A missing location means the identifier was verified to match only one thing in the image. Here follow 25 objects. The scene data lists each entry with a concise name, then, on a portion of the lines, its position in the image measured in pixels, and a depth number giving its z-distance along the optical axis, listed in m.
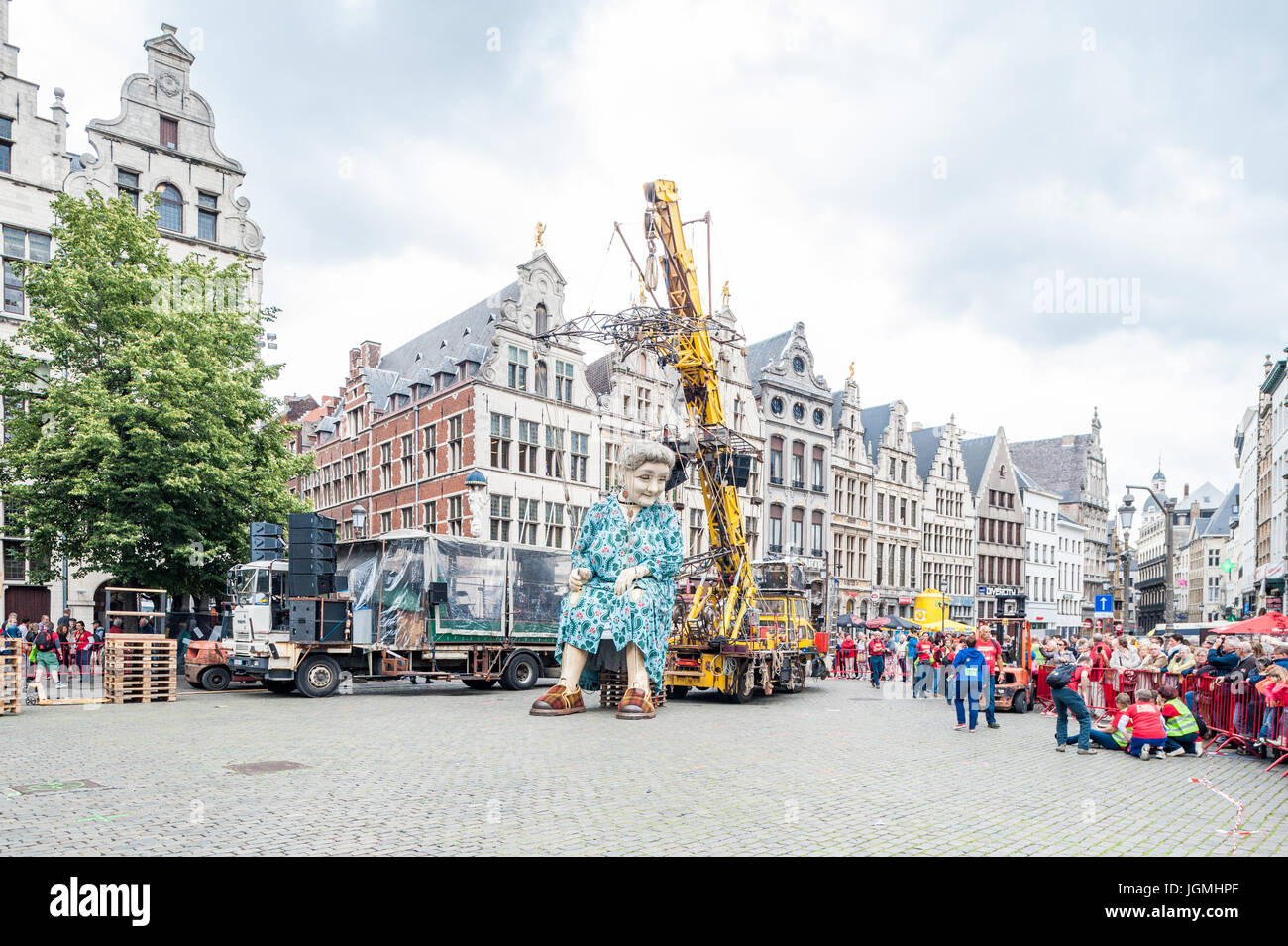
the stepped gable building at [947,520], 64.38
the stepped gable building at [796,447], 52.12
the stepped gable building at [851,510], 55.91
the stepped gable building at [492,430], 39.28
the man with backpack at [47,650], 20.17
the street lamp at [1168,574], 24.36
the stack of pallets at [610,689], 18.20
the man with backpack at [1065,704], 13.58
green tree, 22.59
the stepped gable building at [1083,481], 87.88
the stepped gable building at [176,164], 32.09
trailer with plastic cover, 20.47
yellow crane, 20.06
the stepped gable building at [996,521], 70.00
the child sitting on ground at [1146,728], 13.19
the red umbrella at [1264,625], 18.45
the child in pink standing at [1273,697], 12.52
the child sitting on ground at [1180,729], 13.40
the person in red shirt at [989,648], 17.44
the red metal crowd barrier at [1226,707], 12.86
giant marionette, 16.44
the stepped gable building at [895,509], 59.59
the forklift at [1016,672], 19.91
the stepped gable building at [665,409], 44.34
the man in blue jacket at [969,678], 15.95
